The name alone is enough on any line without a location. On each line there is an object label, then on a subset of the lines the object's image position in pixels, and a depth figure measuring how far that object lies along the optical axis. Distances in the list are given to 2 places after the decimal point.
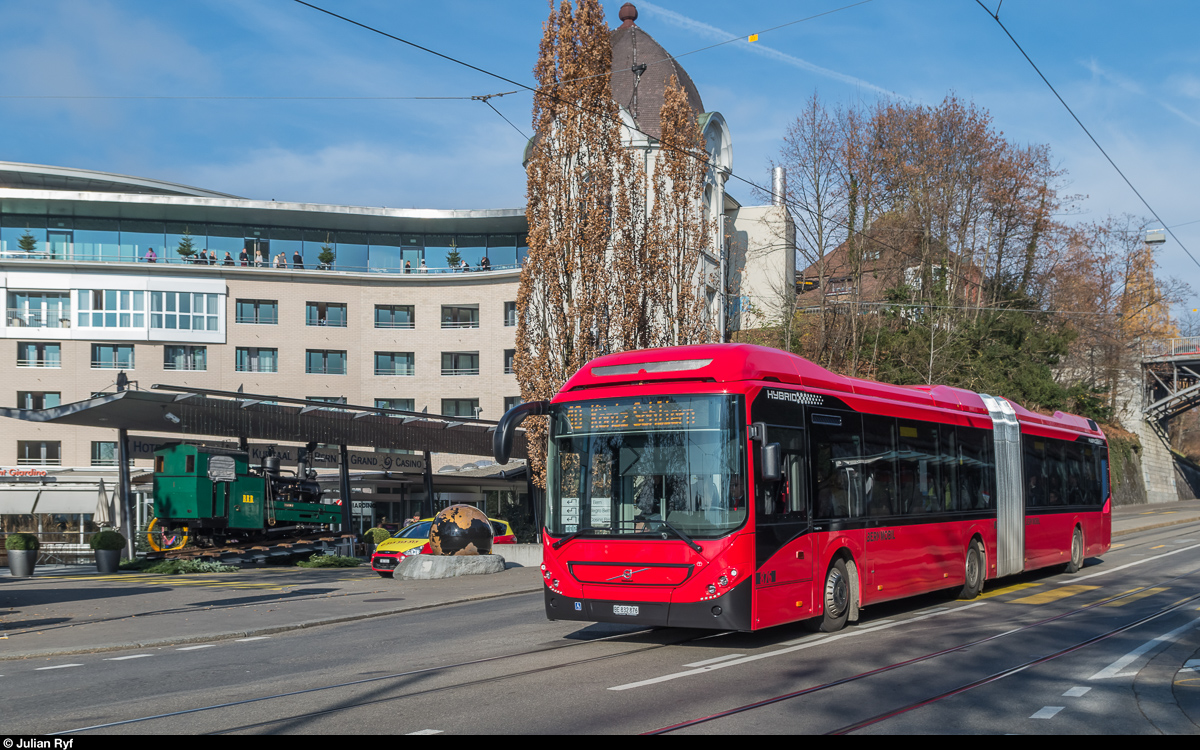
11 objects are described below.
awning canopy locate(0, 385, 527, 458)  26.09
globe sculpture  25.05
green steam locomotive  32.28
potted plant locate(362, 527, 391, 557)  36.12
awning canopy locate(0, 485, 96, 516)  36.41
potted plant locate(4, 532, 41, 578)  25.22
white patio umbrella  33.84
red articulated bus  10.61
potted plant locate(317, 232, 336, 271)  57.78
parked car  25.19
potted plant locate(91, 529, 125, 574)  26.56
